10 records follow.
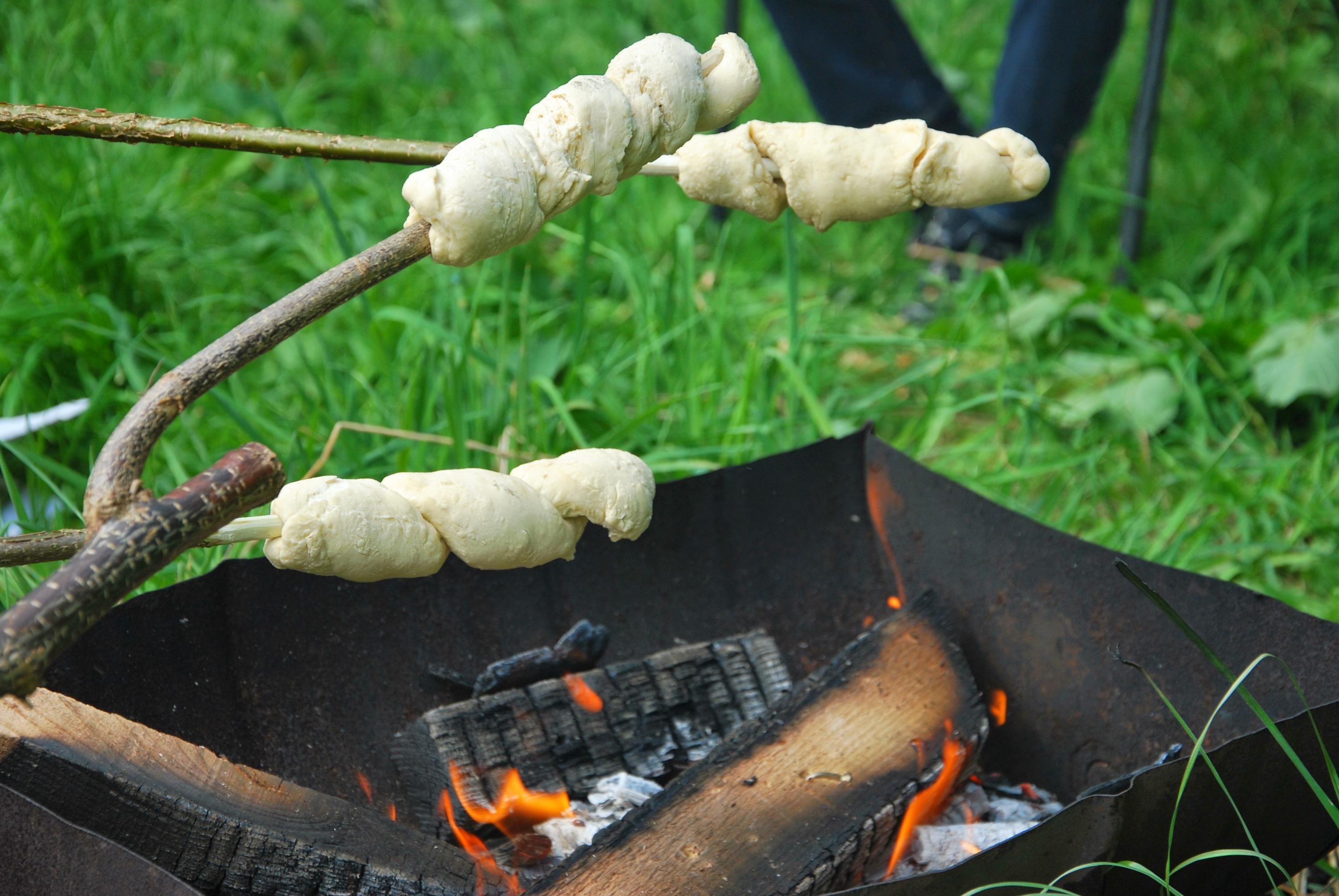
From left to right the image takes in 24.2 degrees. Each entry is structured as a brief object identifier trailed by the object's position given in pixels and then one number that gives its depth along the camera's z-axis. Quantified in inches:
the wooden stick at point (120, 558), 50.0
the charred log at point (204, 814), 57.7
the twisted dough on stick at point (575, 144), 54.7
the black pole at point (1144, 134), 108.3
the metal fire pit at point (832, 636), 60.6
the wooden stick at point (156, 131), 54.7
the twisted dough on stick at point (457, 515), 53.8
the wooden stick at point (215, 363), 51.3
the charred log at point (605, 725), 64.0
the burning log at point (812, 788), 59.5
